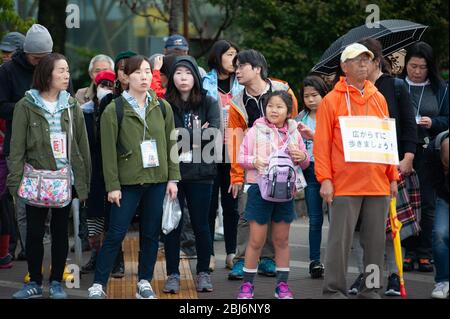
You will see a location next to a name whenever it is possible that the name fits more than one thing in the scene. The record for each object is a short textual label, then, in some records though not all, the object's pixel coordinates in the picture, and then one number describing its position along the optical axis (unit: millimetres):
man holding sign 14127
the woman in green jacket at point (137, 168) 14601
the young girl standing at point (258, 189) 14851
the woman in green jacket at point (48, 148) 14838
